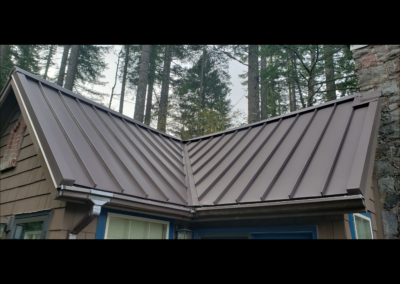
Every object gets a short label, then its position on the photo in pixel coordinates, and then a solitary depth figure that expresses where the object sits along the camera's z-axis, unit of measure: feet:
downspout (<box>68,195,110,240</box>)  10.71
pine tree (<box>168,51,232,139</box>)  52.65
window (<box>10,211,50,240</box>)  11.90
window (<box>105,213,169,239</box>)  12.49
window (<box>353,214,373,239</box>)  13.13
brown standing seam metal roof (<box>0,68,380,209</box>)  11.95
